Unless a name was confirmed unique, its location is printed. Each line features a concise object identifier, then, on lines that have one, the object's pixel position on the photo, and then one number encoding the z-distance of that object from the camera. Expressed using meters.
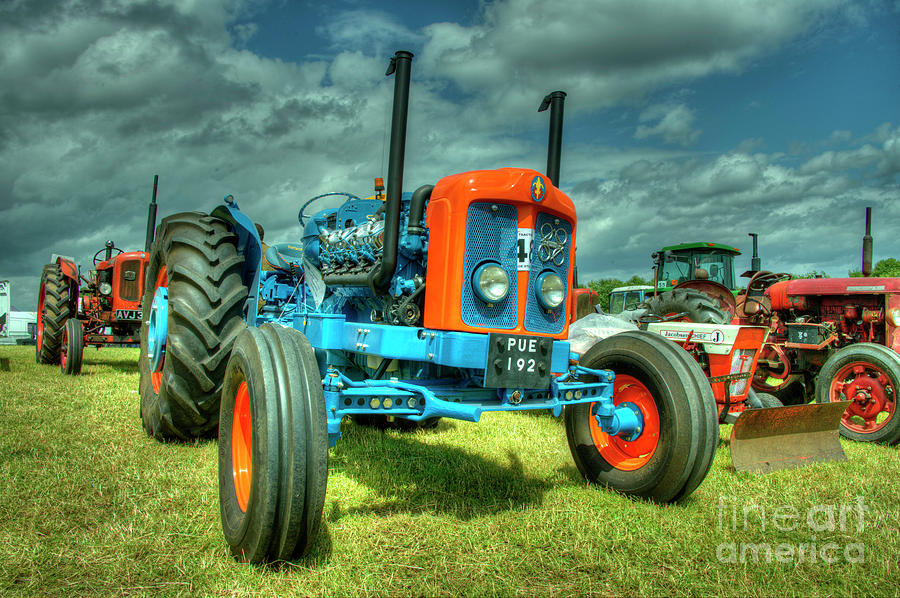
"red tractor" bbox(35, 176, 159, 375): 8.88
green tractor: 11.48
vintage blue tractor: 2.21
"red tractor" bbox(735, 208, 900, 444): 5.36
